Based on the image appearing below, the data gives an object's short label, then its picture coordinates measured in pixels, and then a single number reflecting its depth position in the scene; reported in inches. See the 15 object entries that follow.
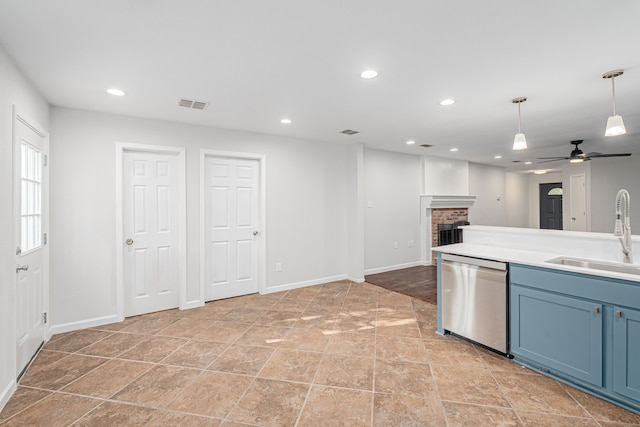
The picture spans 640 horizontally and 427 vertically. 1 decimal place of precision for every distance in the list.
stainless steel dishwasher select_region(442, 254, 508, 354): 102.0
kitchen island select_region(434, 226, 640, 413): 76.5
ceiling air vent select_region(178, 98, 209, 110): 120.3
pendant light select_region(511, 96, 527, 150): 113.3
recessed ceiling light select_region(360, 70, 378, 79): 94.4
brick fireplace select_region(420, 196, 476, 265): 255.6
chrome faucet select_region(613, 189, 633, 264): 92.4
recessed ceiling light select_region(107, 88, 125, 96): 109.1
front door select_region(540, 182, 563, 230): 366.9
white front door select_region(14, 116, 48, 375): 93.7
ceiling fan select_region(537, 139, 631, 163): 190.1
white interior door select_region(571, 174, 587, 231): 282.7
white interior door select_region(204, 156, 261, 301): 162.7
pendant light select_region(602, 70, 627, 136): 92.6
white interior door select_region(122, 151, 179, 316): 141.5
